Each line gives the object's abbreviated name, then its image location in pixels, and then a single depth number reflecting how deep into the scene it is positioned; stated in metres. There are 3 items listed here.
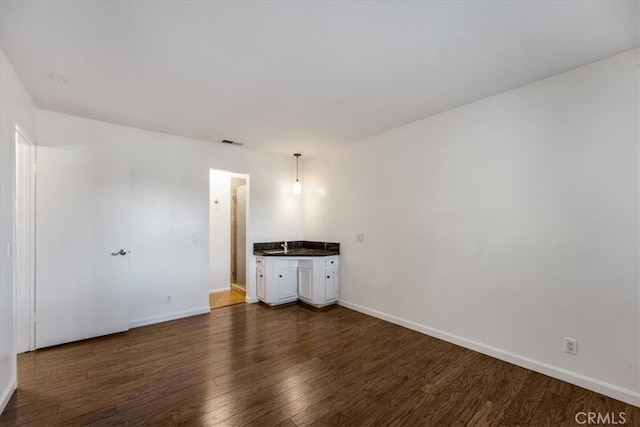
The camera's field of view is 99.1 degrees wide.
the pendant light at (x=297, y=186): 4.97
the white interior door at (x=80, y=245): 2.95
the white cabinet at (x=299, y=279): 4.31
